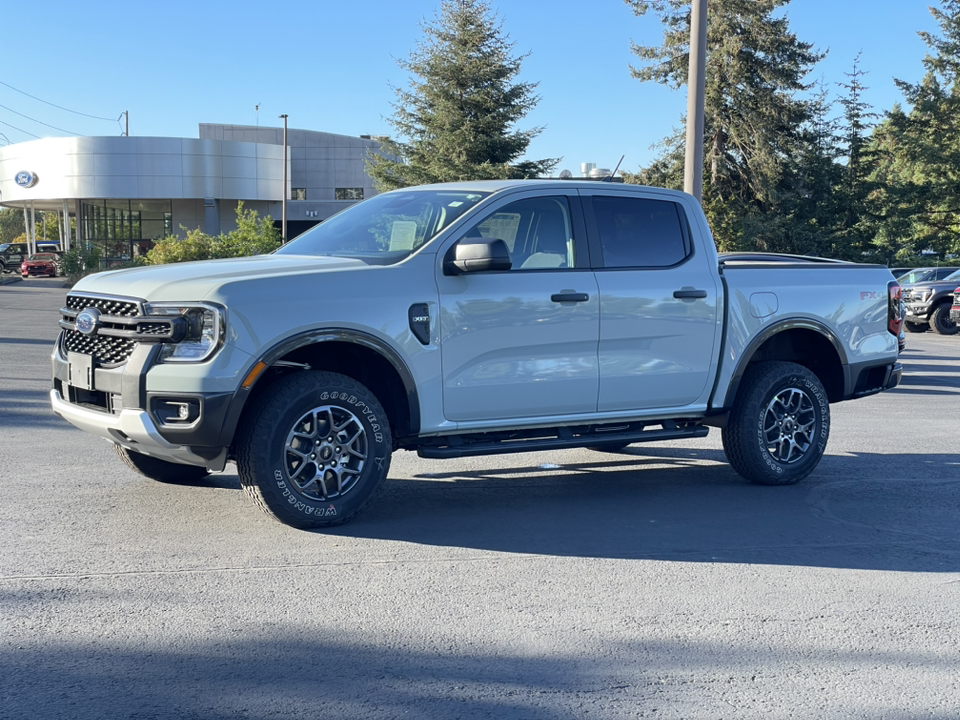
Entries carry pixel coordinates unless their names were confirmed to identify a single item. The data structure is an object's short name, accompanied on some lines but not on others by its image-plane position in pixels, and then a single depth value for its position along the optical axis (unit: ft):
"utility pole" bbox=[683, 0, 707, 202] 42.91
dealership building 197.06
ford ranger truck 18.12
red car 188.44
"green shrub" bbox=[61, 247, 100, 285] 153.48
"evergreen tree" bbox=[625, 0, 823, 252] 147.13
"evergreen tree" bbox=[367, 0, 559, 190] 107.45
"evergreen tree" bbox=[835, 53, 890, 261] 154.51
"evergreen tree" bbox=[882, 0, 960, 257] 158.61
